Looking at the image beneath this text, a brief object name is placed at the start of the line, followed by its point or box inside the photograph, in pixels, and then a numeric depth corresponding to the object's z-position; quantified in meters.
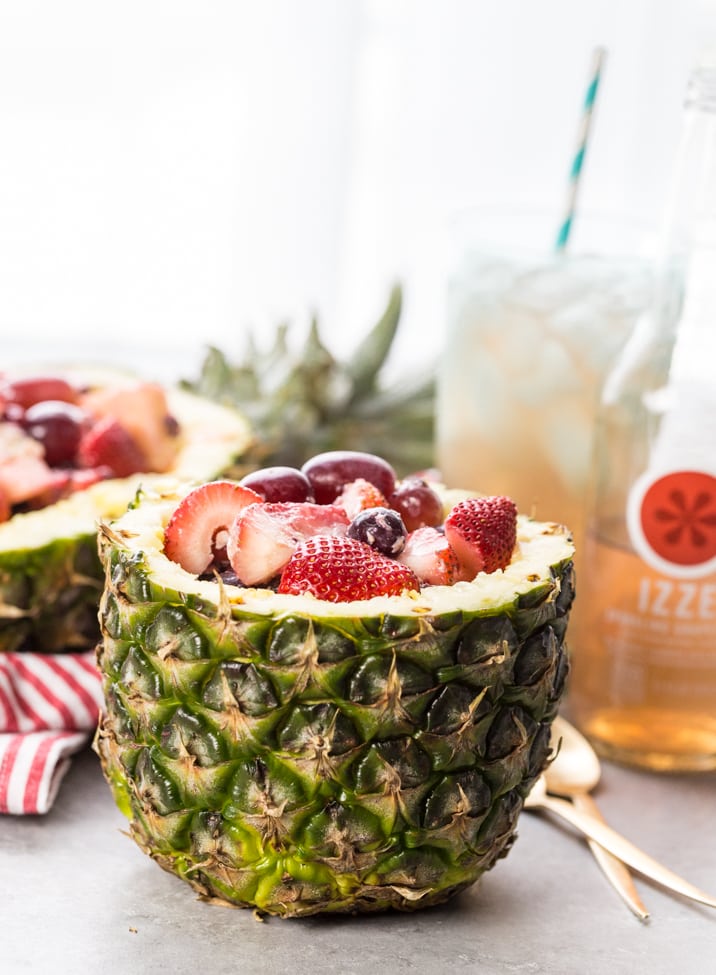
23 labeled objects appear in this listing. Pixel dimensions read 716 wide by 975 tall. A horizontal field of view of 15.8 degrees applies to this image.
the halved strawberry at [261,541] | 0.71
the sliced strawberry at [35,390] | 0.90
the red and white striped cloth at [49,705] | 0.79
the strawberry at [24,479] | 0.84
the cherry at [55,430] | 0.87
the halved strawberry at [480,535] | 0.73
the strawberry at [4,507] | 0.83
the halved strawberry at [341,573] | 0.70
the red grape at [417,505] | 0.75
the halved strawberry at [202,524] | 0.72
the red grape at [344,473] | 0.76
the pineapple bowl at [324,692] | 0.69
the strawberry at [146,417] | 0.88
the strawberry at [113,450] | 0.87
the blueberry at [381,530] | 0.72
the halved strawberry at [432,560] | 0.72
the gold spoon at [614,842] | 0.75
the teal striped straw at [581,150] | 0.88
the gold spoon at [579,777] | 0.76
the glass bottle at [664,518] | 0.81
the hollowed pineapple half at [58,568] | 0.81
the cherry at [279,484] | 0.74
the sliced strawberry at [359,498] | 0.74
